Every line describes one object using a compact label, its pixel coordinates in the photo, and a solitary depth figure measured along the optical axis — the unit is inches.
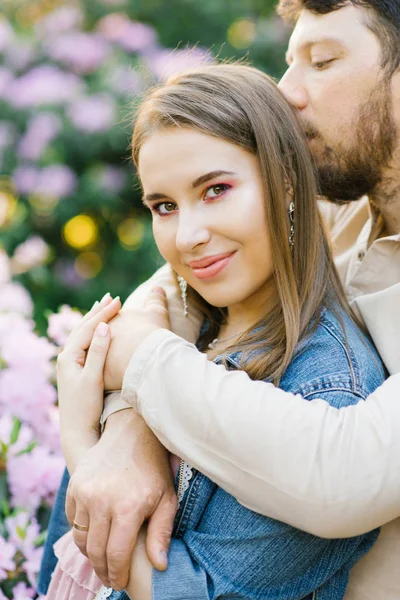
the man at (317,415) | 55.9
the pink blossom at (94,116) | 164.6
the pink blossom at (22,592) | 82.1
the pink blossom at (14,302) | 114.3
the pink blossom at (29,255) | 154.9
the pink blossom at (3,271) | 118.7
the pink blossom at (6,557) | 80.2
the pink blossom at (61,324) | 101.0
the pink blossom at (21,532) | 83.0
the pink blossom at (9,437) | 87.4
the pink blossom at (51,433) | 97.4
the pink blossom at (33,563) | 83.5
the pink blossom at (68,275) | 169.8
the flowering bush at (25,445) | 83.9
